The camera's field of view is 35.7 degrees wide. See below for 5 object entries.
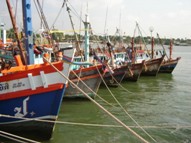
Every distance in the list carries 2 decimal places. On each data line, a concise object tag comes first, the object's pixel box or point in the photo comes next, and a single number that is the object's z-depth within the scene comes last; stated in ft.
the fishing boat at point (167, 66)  108.65
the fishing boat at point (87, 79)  51.93
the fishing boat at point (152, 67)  96.27
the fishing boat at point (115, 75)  69.86
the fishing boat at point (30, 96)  28.68
